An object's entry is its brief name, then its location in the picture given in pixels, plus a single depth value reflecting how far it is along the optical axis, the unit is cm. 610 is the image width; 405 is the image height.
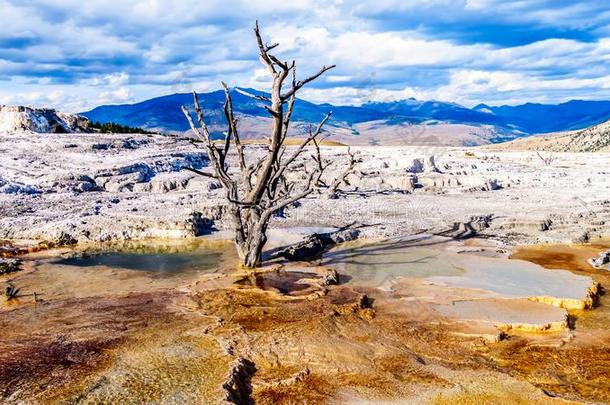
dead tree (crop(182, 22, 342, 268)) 1062
